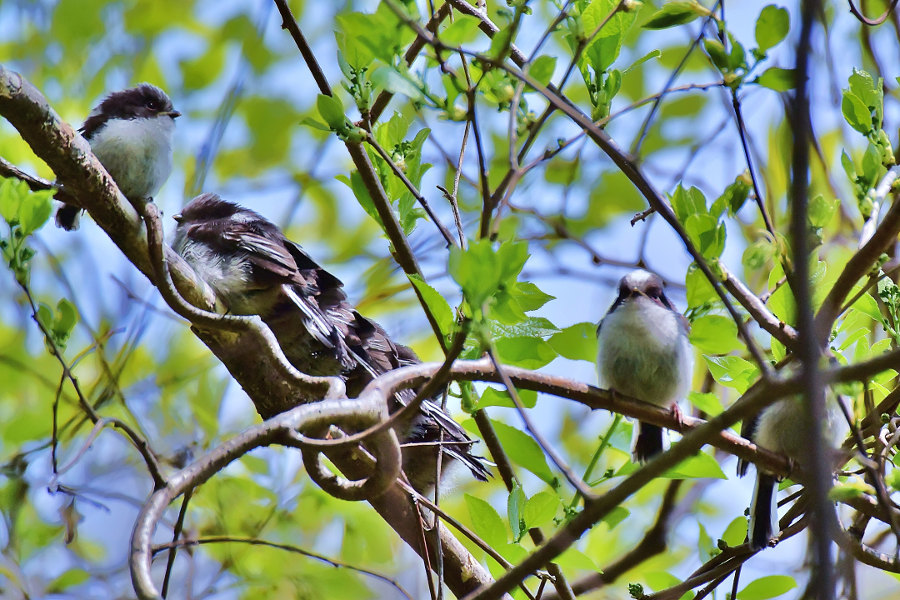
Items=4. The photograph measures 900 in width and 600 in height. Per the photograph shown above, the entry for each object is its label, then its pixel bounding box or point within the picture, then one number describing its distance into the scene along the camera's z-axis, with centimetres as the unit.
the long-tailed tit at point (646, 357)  625
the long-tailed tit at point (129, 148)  740
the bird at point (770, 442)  566
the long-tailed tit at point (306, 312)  750
